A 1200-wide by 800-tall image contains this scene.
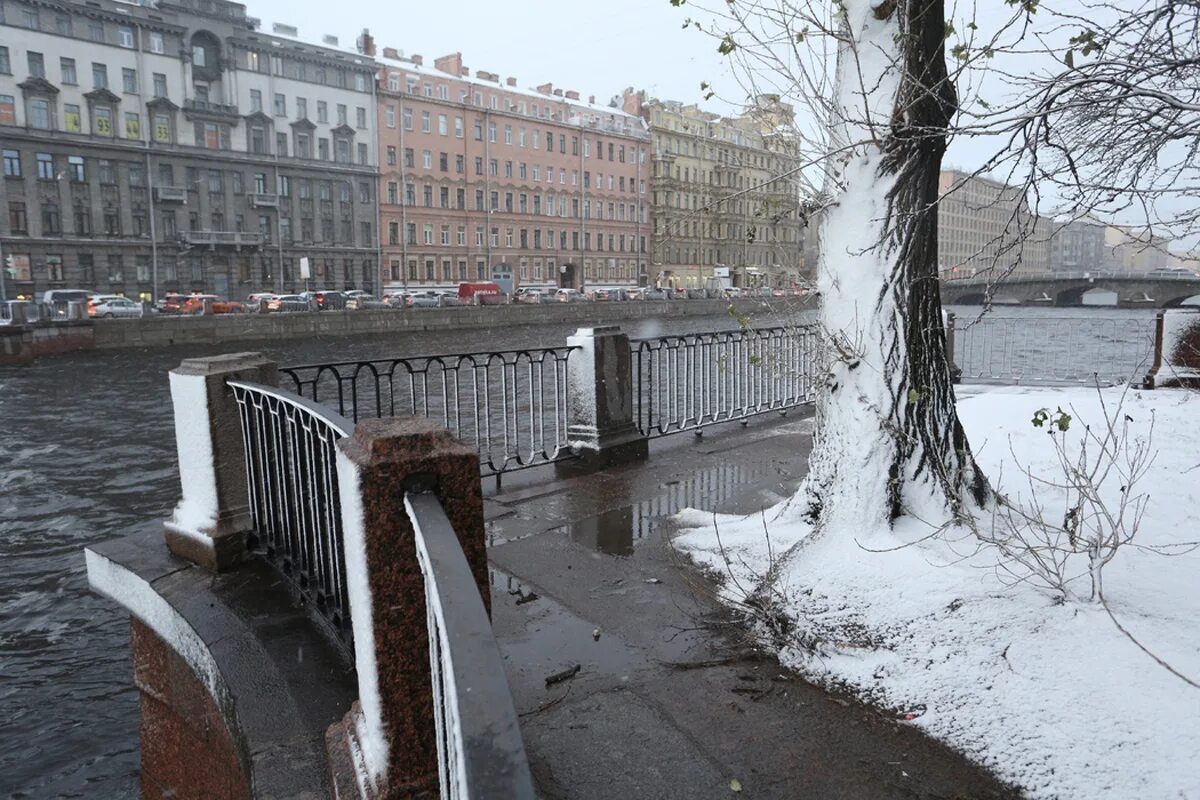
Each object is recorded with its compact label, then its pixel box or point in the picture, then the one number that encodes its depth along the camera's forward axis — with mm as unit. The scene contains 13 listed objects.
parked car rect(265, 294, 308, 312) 47562
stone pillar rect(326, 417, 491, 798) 2244
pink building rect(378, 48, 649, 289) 72875
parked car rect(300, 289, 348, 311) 51406
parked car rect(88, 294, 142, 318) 40500
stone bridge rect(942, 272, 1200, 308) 62062
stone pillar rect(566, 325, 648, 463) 7402
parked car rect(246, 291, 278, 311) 47594
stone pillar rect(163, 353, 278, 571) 4441
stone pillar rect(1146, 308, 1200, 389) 11289
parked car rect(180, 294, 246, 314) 44625
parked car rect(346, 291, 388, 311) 50794
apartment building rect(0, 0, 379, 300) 54719
